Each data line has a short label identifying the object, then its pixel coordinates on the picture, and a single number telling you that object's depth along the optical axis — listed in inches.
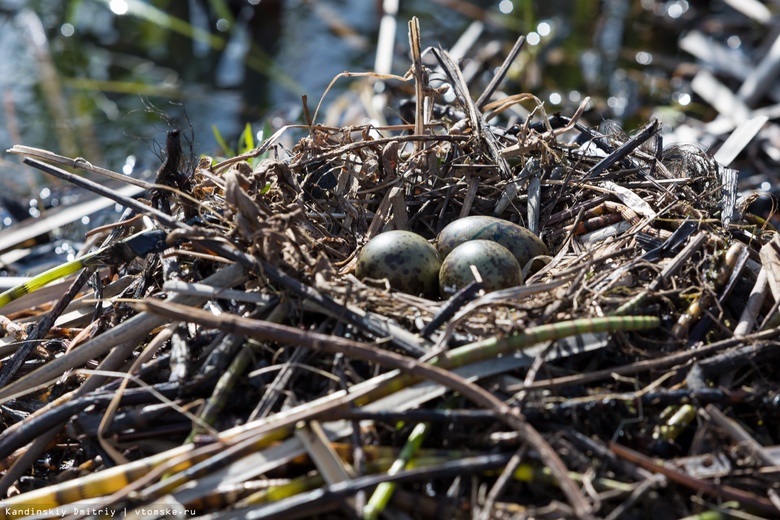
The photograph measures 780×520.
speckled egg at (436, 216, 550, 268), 111.4
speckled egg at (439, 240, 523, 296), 101.3
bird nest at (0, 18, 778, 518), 79.2
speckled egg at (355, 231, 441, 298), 104.1
